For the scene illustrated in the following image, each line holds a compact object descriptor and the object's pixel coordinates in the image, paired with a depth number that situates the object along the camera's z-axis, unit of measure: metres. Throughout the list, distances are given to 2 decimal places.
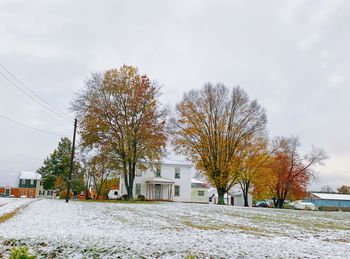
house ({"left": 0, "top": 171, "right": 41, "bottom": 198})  71.69
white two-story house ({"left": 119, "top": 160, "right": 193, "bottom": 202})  46.78
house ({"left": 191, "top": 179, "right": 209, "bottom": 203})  53.12
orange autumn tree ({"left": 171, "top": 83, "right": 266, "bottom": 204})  36.06
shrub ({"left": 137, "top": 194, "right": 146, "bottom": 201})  39.84
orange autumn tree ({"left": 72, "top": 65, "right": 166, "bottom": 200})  31.73
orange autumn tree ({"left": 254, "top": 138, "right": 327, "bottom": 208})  46.38
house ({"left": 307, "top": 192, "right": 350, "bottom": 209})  71.74
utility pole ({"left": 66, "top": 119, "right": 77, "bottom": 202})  27.28
